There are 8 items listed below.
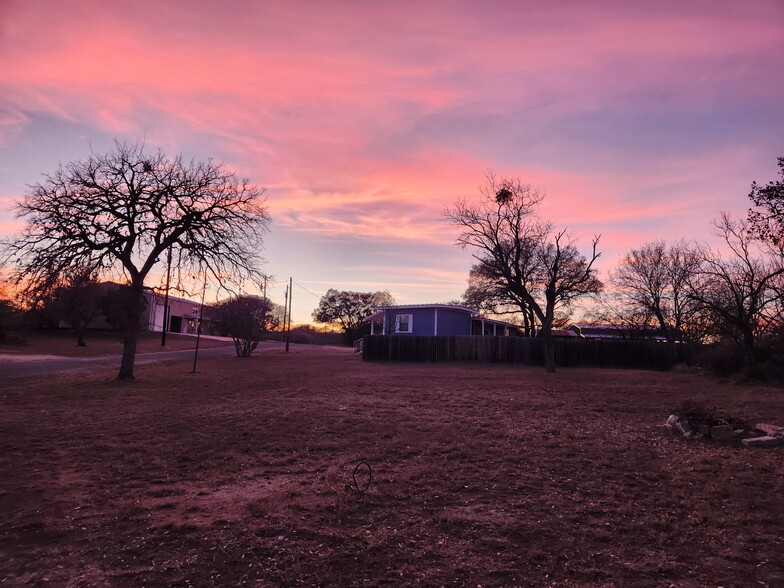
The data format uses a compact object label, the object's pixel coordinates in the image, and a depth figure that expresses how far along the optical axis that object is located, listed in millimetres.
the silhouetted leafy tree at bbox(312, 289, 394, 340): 82062
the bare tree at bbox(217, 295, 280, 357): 34625
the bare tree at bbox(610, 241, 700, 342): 37969
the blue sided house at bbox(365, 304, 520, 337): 37281
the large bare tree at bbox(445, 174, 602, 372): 25069
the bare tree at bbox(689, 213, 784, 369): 19844
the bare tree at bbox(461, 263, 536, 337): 39531
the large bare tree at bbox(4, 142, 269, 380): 15438
